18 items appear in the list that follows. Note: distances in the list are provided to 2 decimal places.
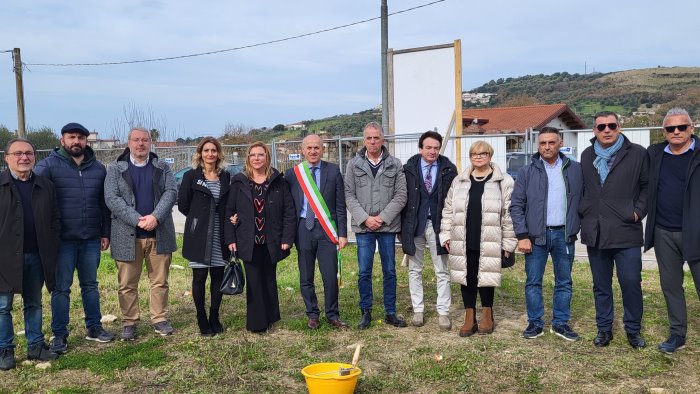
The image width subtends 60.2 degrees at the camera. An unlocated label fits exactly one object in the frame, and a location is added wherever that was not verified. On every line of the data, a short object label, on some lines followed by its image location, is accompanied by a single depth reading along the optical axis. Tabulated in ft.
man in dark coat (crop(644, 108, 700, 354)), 16.63
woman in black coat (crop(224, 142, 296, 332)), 19.81
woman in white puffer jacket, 19.03
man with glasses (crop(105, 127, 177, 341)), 19.26
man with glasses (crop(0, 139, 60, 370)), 16.80
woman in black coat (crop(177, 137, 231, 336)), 19.65
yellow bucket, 14.16
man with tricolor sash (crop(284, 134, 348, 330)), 20.27
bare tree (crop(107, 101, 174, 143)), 72.24
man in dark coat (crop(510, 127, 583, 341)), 18.40
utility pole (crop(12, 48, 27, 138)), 68.74
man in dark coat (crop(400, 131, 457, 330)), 20.18
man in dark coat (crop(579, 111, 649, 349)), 17.62
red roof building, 117.29
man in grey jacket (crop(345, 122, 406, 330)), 20.15
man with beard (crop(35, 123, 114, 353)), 18.60
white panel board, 34.27
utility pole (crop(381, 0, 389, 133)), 47.70
